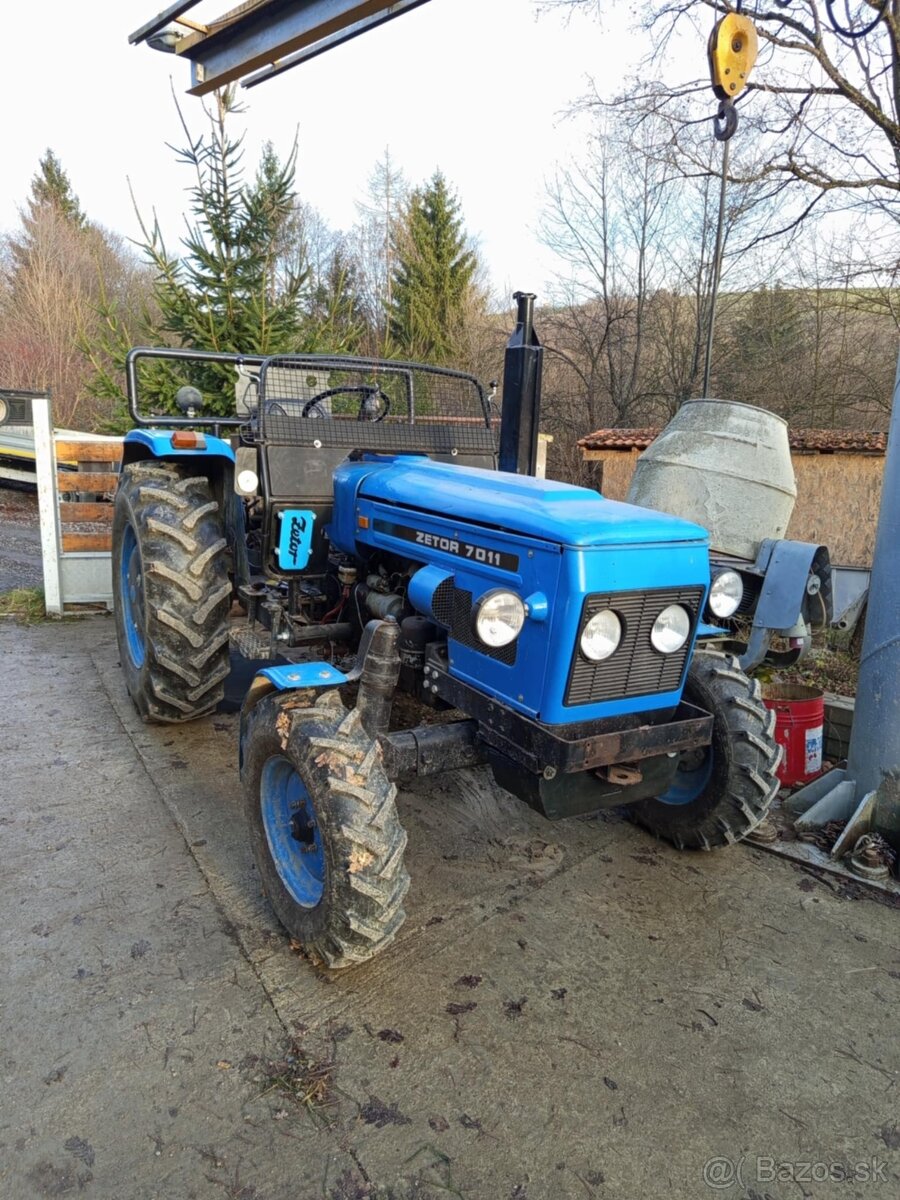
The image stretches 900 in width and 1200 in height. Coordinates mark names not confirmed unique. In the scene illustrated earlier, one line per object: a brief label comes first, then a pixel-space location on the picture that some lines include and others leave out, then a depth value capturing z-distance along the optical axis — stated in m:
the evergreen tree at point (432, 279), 21.59
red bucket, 4.03
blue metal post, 3.38
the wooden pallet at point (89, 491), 6.45
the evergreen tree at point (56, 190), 34.03
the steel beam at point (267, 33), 1.71
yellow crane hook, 4.09
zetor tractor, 2.37
